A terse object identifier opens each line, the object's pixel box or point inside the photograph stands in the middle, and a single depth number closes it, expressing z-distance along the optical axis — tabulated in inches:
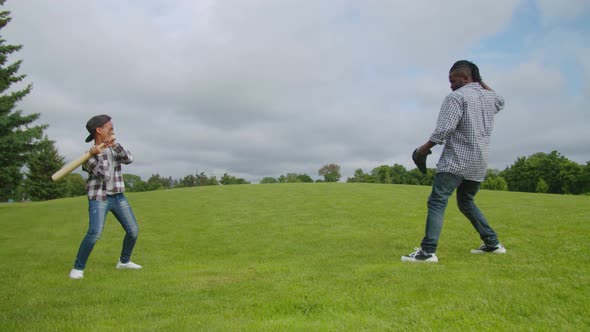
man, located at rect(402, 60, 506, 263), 216.0
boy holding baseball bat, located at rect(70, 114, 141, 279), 237.9
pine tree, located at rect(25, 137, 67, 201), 2583.7
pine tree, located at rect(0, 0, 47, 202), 988.6
